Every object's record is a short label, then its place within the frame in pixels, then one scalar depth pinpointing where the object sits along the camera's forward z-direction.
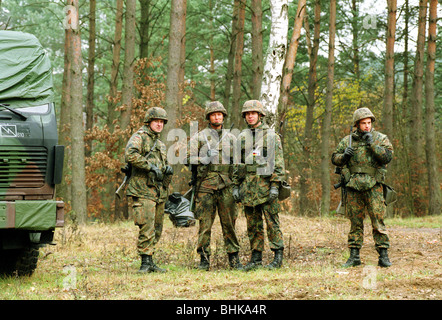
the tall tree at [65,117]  21.13
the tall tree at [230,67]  22.70
